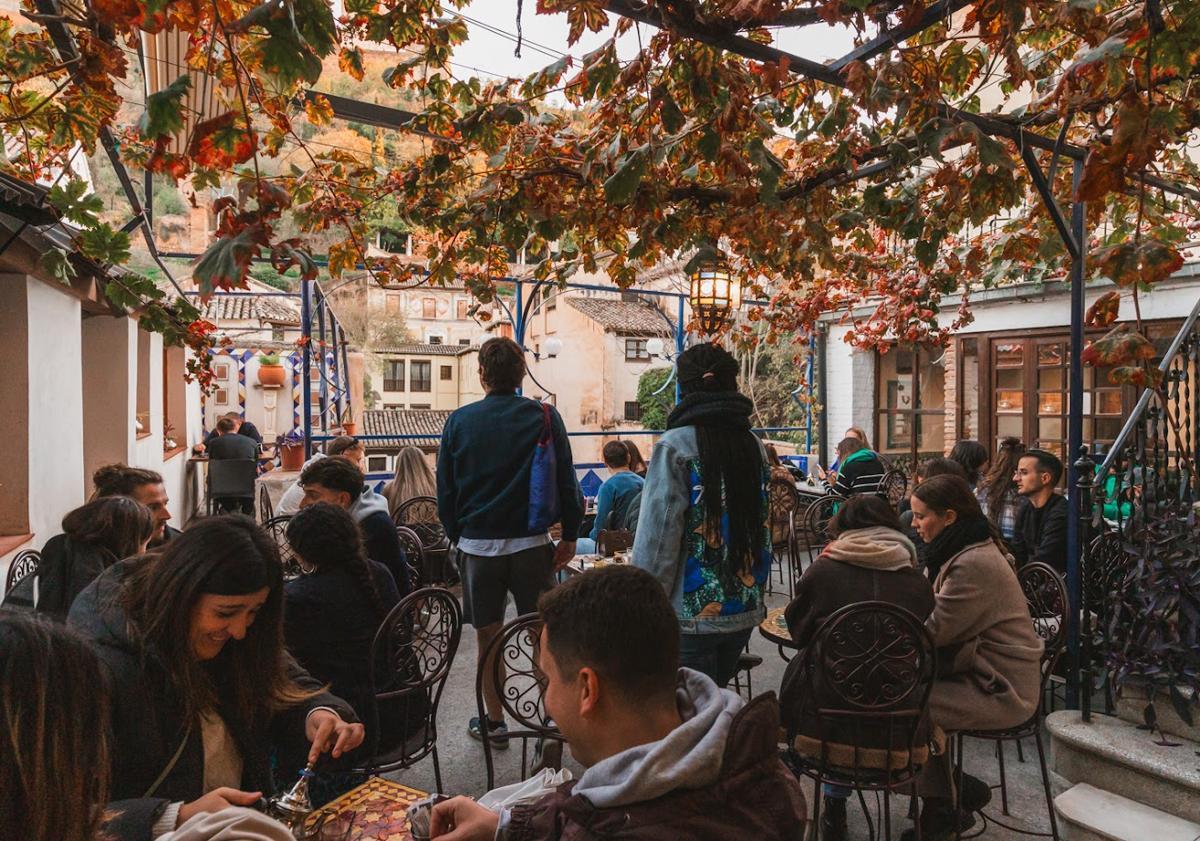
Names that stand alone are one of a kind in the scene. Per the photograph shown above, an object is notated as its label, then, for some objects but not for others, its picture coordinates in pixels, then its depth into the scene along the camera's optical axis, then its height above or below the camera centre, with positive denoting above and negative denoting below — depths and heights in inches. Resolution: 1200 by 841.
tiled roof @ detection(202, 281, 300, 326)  724.7 +94.9
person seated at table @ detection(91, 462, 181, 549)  147.1 -14.0
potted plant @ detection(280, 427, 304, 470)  343.3 -19.7
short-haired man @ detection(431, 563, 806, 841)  50.6 -22.2
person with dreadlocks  114.3 -15.5
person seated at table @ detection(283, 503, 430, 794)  105.7 -27.2
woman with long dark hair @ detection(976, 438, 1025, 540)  205.2 -21.1
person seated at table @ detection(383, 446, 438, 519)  248.5 -22.2
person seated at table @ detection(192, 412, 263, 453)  423.3 -11.5
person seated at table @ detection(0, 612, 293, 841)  38.8 -16.5
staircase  117.8 -38.8
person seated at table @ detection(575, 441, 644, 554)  207.9 -23.5
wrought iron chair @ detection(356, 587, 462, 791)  108.5 -36.7
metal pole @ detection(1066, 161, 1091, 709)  137.9 -2.4
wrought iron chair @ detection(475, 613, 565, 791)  96.8 -34.6
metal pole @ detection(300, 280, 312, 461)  277.3 +21.0
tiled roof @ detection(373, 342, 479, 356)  1482.5 +113.6
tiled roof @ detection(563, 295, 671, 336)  909.2 +108.8
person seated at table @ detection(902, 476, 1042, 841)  116.7 -37.1
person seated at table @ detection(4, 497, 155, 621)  116.7 -20.9
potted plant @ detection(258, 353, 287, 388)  635.5 +32.3
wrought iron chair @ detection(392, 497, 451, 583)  230.2 -36.2
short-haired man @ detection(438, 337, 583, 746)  146.0 -15.5
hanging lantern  251.4 +36.9
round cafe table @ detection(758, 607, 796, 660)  138.8 -39.8
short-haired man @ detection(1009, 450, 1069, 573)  183.0 -24.6
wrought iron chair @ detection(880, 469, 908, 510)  304.1 -29.6
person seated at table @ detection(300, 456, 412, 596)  150.3 -18.7
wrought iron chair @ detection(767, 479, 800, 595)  279.0 -37.3
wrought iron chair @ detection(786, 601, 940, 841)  104.6 -38.4
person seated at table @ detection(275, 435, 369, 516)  214.5 -12.9
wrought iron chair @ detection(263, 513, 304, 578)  203.3 -38.4
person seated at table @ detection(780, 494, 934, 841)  107.8 -26.1
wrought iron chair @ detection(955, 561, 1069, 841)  121.1 -39.9
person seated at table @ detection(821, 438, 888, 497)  285.1 -22.6
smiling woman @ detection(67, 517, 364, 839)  68.6 -24.1
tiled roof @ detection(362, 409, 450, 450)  1059.9 -18.5
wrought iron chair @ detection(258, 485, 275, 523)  312.5 -37.3
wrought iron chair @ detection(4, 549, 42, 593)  159.2 -31.8
